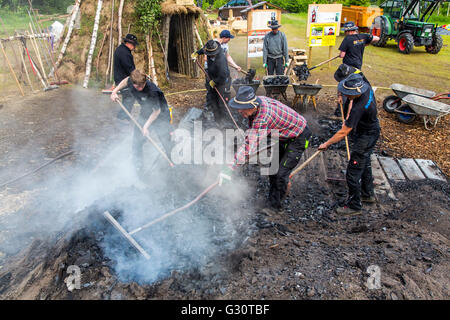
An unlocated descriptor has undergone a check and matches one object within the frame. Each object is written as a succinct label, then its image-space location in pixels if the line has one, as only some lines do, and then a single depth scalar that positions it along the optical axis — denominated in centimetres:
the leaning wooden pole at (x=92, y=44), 975
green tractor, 1378
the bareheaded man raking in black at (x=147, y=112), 466
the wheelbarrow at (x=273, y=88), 796
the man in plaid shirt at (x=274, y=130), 377
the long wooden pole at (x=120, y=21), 958
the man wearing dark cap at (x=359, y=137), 404
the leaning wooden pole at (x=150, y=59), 969
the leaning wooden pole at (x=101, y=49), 979
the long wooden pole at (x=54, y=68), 1009
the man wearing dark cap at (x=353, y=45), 778
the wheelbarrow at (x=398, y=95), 748
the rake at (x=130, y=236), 355
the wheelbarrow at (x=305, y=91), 761
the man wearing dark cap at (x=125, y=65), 589
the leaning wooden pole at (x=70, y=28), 998
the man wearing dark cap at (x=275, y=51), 878
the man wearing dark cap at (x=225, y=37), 737
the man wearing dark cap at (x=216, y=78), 681
